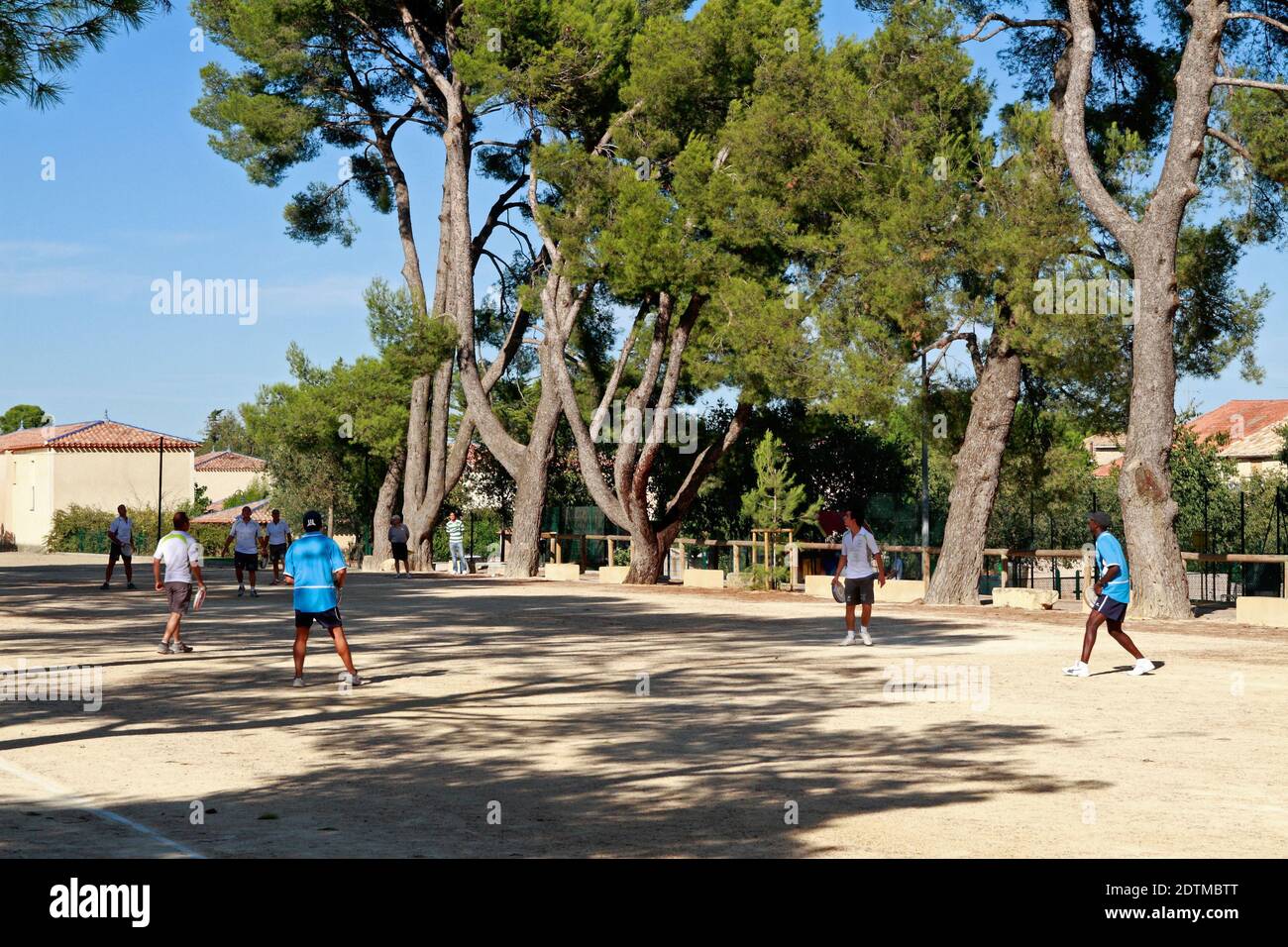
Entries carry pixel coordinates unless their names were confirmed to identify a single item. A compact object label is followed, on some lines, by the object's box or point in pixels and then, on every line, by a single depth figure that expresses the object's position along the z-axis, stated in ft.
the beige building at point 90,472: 246.06
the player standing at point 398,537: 130.62
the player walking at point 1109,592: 51.01
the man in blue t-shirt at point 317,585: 47.14
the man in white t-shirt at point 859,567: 63.62
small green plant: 108.78
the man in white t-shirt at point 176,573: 56.08
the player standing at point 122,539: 97.35
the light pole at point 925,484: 98.89
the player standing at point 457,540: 133.08
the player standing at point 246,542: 91.71
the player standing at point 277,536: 98.02
